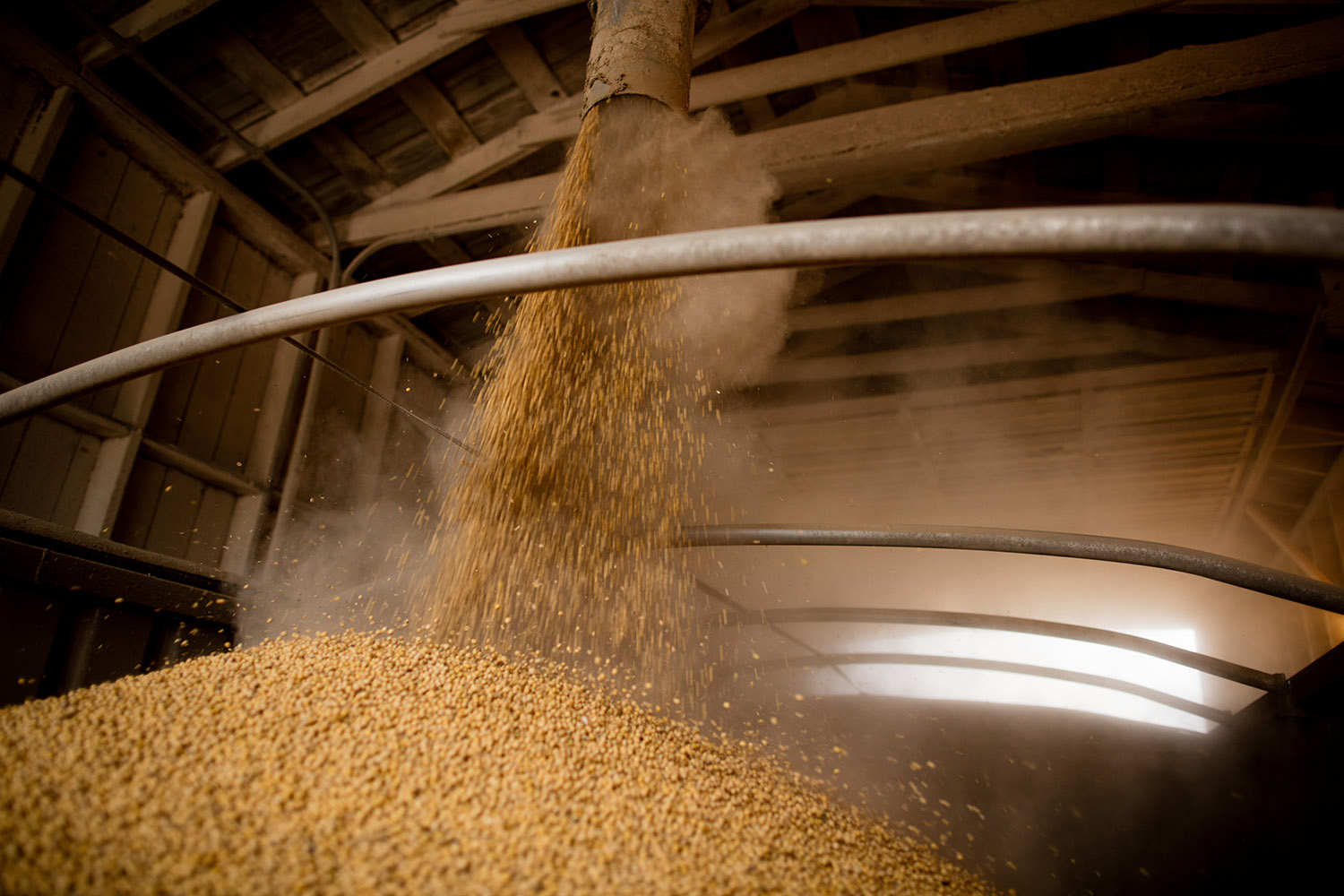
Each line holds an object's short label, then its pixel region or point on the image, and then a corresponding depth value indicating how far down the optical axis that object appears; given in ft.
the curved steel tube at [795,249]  2.10
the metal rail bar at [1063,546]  4.66
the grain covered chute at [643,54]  4.96
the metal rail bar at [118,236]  4.76
